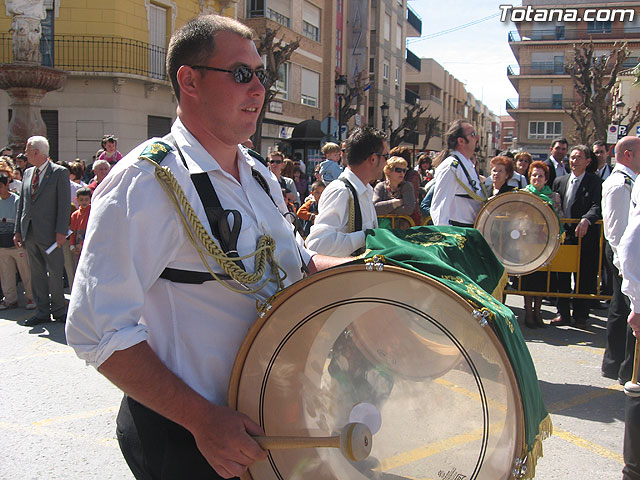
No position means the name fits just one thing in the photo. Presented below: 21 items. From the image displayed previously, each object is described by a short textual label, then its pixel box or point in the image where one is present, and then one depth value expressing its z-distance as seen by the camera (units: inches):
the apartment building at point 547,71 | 2106.3
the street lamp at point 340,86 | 779.4
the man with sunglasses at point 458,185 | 246.4
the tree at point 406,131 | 1360.7
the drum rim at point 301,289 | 55.8
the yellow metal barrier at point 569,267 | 299.0
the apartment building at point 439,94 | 2337.6
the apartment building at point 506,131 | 4601.4
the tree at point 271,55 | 907.4
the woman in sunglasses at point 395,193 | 287.4
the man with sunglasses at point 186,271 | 60.7
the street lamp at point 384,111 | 1039.0
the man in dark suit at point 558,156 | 375.6
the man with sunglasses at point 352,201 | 151.7
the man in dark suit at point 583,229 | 302.0
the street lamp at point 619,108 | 1020.2
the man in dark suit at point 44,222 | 286.0
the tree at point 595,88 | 1175.6
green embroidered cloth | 57.2
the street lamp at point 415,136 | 1297.6
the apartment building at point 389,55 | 1569.9
